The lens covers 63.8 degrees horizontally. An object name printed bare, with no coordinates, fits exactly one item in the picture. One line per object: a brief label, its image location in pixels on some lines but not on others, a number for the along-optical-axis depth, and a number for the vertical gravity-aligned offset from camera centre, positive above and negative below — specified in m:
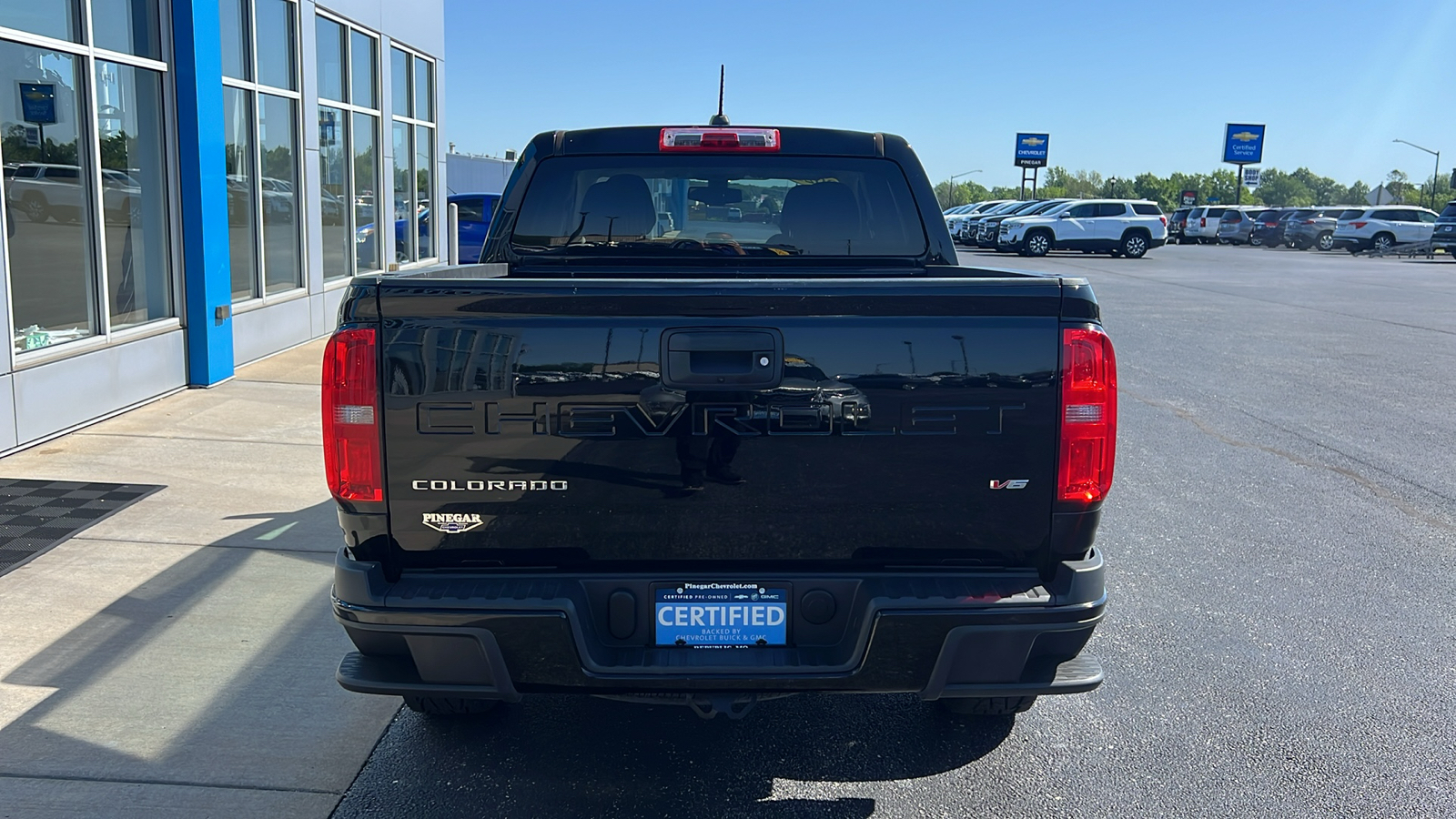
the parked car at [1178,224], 54.66 +0.33
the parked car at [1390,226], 41.56 +0.39
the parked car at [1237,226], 49.78 +0.30
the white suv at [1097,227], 36.16 +0.01
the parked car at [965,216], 44.91 +0.34
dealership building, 7.91 +0.06
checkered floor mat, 5.53 -1.62
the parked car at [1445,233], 37.75 +0.20
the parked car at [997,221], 38.40 +0.12
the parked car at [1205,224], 51.56 +0.33
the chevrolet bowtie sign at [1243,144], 75.00 +5.65
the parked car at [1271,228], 48.16 +0.22
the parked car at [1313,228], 45.81 +0.24
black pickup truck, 2.89 -0.67
